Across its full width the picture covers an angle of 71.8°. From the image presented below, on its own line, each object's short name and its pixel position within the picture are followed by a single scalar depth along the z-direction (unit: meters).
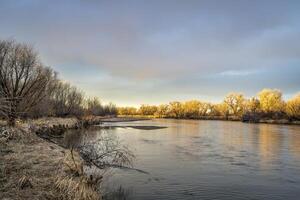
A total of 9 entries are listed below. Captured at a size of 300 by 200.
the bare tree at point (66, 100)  46.79
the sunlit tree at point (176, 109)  110.26
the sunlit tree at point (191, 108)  105.30
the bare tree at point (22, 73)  21.68
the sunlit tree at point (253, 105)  78.55
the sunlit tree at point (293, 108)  62.16
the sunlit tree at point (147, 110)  135.46
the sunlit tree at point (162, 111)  118.17
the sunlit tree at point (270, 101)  70.24
